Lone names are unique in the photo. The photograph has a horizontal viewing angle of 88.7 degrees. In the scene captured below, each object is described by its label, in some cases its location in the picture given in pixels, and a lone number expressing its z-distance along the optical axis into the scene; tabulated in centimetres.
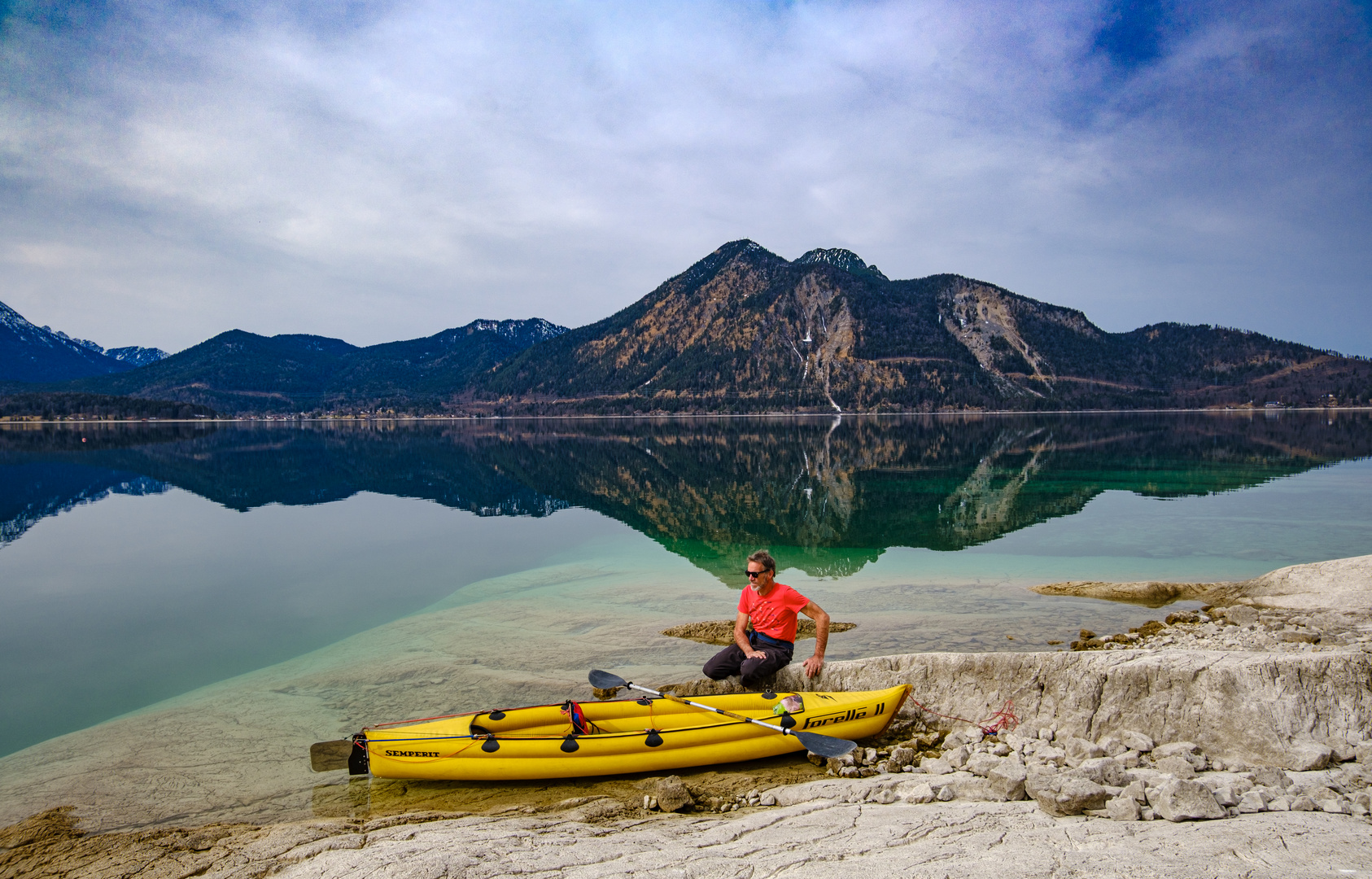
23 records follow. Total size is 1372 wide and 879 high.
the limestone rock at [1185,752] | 635
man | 878
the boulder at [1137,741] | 672
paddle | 727
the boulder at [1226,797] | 517
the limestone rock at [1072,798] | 544
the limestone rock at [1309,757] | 600
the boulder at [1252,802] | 512
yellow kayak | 733
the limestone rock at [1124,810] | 514
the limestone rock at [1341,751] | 611
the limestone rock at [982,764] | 661
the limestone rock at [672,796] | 673
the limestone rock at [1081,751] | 668
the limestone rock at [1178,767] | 608
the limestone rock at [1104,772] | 584
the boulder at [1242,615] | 1140
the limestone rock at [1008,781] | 594
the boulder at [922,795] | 611
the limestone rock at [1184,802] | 502
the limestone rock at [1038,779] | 575
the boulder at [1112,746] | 674
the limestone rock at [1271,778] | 553
